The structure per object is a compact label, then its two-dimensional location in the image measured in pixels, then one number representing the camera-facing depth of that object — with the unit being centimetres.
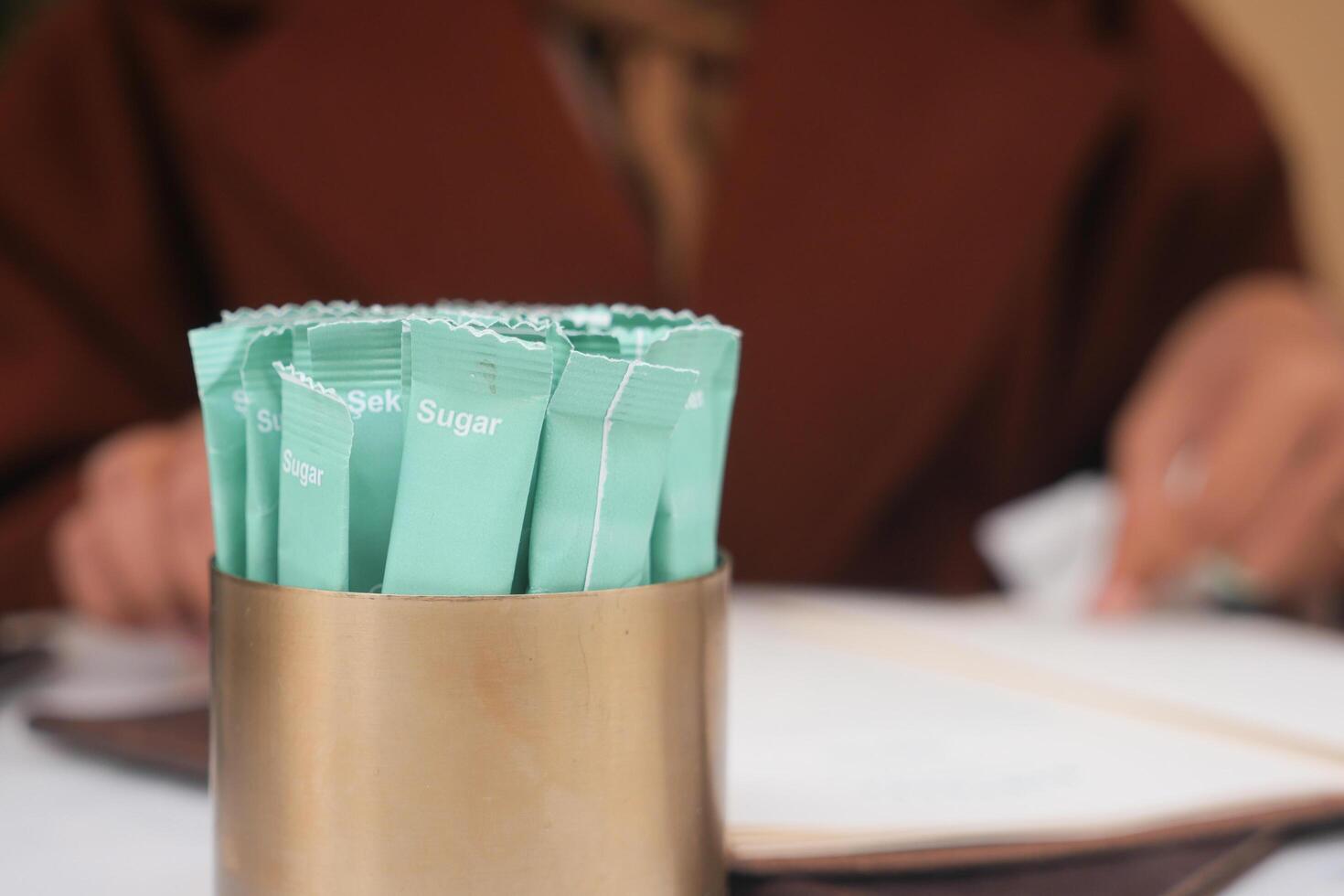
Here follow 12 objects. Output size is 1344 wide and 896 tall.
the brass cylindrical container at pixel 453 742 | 61
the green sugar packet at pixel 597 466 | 62
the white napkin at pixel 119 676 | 87
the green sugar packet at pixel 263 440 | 63
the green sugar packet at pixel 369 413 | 62
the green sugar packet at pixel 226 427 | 63
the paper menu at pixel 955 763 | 69
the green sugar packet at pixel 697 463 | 63
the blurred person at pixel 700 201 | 154
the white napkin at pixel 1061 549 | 126
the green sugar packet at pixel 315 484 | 61
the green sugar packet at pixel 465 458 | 61
